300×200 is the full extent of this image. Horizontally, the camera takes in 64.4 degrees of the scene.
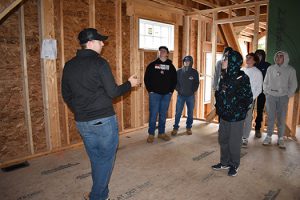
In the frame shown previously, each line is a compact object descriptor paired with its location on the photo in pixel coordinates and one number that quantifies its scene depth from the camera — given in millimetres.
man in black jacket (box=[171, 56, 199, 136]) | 4762
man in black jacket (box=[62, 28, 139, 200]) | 1909
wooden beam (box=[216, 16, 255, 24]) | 5161
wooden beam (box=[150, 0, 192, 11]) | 5341
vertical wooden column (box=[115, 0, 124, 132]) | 4555
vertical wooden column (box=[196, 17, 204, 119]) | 6185
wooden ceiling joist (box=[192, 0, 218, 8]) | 5789
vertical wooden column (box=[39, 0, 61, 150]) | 3588
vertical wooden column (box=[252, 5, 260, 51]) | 5016
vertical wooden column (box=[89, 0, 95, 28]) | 4109
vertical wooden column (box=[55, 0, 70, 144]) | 3775
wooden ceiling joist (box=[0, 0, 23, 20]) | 2084
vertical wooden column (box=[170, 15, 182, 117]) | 5906
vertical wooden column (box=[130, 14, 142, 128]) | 4871
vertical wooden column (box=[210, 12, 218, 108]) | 5776
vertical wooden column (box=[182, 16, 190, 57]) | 6102
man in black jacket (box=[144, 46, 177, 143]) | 4305
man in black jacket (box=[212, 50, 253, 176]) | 2807
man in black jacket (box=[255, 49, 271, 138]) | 4418
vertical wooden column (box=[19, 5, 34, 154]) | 3414
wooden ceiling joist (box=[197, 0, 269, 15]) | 4898
